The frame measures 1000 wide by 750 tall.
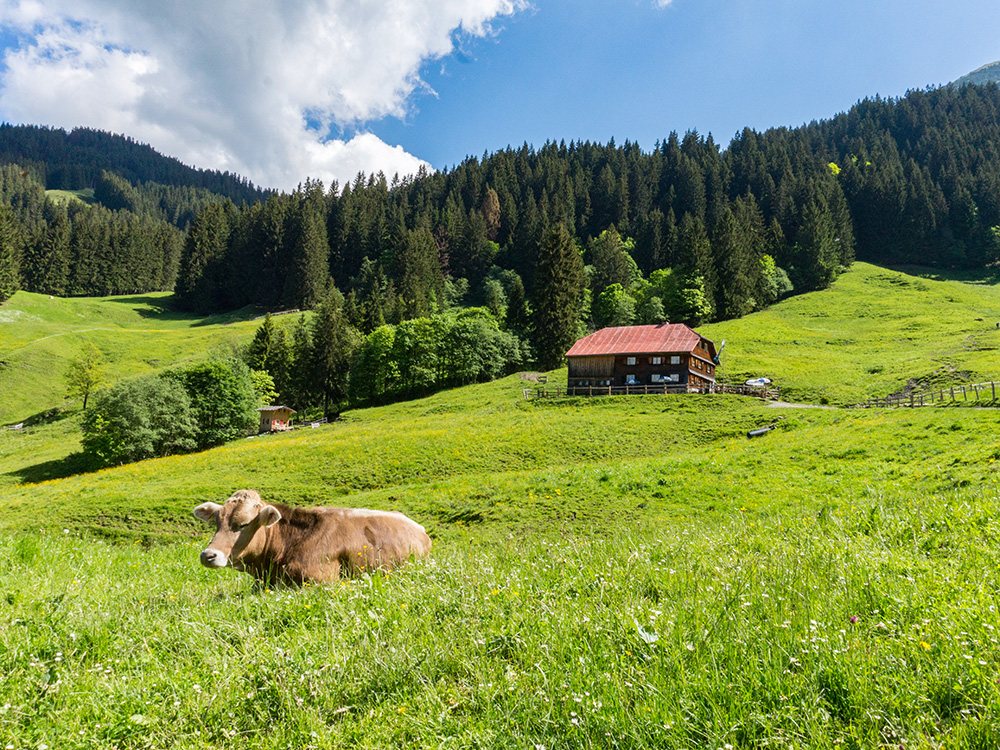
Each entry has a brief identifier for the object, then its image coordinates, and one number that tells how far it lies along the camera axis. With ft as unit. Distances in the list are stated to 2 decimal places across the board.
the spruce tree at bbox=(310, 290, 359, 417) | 265.54
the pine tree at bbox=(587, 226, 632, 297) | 356.18
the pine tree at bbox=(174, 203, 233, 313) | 443.73
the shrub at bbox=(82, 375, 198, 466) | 156.04
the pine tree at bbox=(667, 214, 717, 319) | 309.42
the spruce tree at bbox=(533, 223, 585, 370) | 271.49
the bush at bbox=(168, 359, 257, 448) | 180.24
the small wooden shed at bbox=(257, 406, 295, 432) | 214.77
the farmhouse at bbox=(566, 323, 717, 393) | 189.26
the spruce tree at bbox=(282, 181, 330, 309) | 425.69
